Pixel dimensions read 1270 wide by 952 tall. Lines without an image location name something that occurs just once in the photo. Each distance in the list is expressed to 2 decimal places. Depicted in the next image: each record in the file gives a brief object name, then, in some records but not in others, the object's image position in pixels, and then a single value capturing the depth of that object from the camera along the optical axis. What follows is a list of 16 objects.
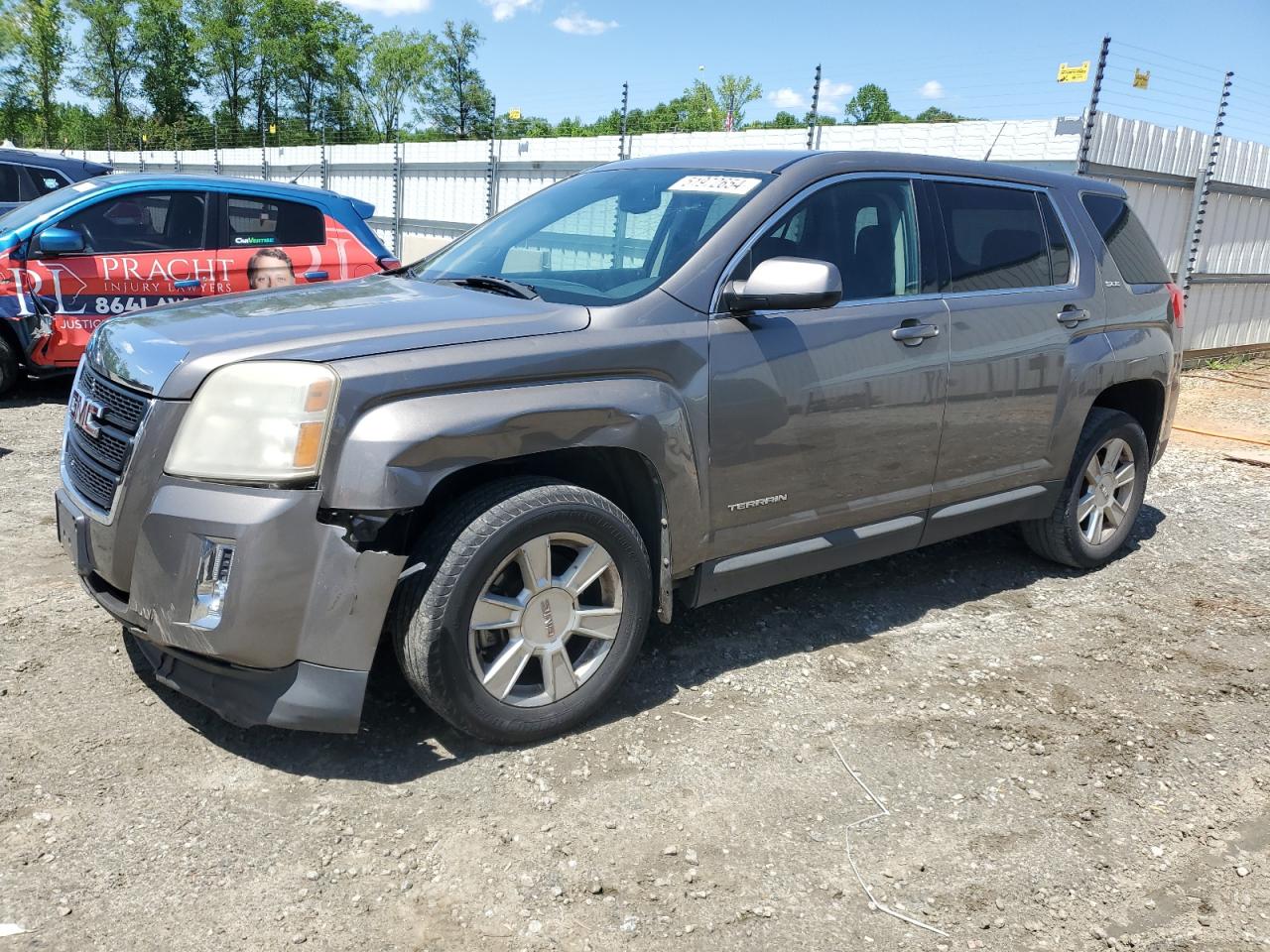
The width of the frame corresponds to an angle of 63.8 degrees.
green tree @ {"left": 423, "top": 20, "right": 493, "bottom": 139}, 87.12
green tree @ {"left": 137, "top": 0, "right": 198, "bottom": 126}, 67.50
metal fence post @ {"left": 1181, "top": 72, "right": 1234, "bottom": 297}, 11.69
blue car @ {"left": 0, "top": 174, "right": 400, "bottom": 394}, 7.25
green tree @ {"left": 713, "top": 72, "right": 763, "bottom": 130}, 92.31
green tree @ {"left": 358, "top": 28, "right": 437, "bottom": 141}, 82.50
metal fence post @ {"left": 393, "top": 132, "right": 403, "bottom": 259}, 17.34
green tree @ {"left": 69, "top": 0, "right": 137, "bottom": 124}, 63.41
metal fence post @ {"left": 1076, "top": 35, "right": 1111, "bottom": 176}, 9.96
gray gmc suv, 2.72
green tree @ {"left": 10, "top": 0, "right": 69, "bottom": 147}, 55.31
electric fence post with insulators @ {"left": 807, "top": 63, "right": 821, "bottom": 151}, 10.46
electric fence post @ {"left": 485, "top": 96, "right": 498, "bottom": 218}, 14.92
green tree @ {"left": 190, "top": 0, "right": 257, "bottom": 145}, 71.62
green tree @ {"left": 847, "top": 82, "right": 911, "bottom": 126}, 102.19
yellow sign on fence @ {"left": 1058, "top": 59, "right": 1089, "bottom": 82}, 9.91
